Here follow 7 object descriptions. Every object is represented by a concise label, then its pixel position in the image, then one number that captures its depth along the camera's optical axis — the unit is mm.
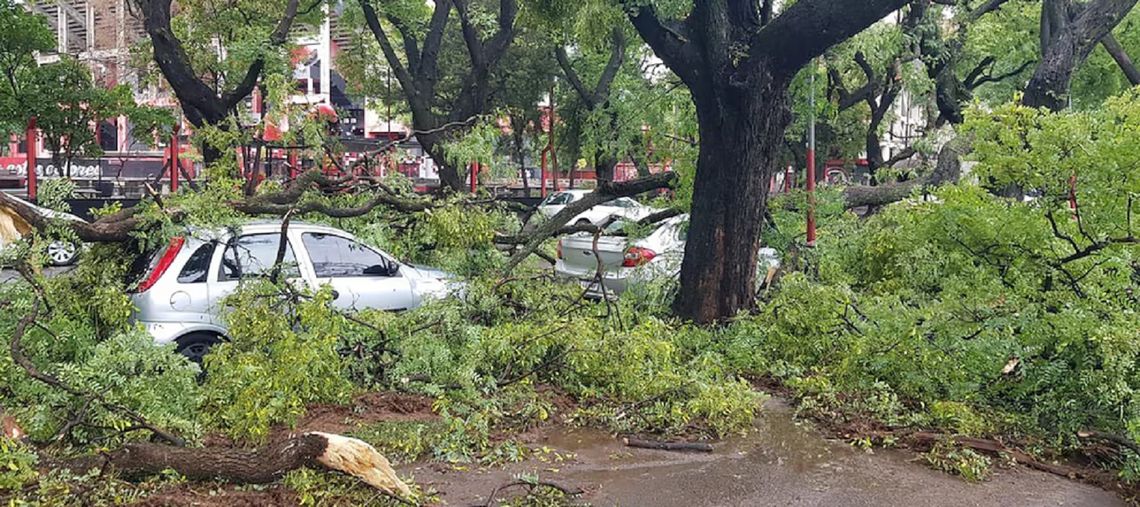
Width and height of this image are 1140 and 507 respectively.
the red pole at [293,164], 10281
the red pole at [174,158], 18141
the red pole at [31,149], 17328
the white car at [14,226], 6777
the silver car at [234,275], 7219
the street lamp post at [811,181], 10016
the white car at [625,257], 9820
